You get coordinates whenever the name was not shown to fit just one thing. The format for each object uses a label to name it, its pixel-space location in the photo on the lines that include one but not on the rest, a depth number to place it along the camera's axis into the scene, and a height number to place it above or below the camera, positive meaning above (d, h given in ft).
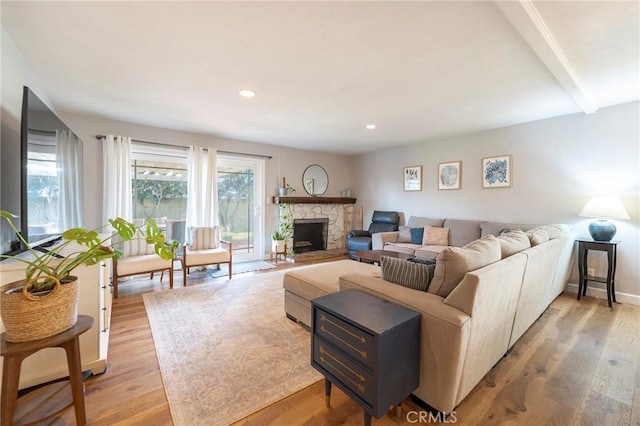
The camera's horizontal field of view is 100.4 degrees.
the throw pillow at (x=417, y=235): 15.26 -1.32
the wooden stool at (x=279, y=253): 16.33 -2.54
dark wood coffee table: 12.01 -1.99
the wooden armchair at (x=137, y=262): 10.14 -1.98
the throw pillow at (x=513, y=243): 6.31 -0.78
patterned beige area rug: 5.10 -3.52
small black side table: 9.71 -1.96
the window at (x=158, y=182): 13.17 +1.56
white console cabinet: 5.26 -2.87
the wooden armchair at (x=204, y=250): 11.72 -1.76
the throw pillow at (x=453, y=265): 4.97 -1.01
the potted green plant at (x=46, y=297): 3.84 -1.25
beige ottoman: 7.36 -2.03
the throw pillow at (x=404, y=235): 15.70 -1.36
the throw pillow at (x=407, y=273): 5.49 -1.30
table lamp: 9.55 -0.08
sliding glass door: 15.78 +0.53
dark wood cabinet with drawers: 4.01 -2.24
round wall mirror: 19.04 +2.36
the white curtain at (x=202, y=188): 14.06 +1.32
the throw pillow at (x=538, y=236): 7.75 -0.73
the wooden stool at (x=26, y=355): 3.81 -2.30
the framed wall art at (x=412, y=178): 16.67 +2.17
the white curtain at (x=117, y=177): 11.98 +1.64
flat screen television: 5.22 +0.87
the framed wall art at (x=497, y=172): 13.03 +2.04
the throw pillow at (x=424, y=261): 5.93 -1.12
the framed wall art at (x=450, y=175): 14.87 +2.12
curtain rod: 12.52 +3.49
